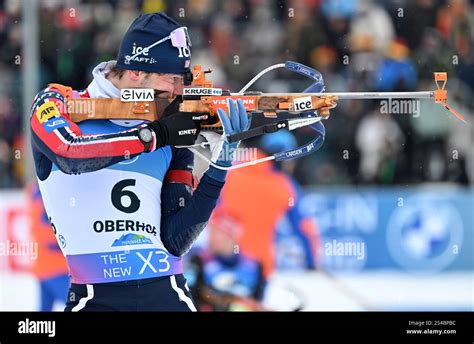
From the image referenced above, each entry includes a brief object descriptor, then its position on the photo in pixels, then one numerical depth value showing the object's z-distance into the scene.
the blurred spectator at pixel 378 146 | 15.48
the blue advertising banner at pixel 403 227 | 14.91
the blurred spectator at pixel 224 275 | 11.77
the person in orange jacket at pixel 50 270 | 12.37
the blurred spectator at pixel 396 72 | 15.06
